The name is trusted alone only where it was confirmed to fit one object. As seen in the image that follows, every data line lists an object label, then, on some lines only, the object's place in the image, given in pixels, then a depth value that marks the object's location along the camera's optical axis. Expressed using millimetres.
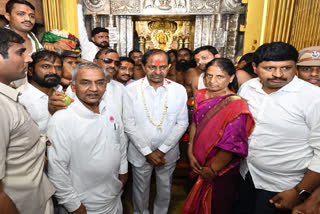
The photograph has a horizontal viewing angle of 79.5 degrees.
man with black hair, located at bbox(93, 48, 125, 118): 2238
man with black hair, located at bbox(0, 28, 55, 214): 996
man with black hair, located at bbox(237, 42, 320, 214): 1405
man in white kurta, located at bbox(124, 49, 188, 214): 2170
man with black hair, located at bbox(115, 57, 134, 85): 2969
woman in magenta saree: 1607
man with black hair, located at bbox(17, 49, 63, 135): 1810
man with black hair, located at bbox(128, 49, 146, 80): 3938
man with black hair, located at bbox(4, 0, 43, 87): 2336
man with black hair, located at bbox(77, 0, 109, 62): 3695
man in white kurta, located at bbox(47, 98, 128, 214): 1419
